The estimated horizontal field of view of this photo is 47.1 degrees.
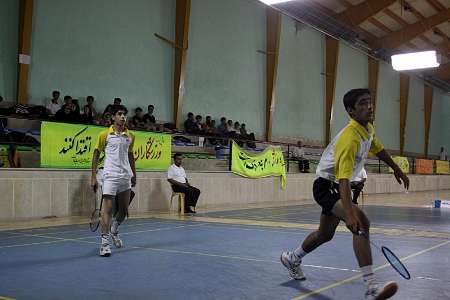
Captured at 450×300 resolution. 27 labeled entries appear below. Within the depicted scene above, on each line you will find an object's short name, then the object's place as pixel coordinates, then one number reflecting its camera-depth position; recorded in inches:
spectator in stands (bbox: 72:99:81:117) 533.3
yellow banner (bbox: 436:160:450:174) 1283.2
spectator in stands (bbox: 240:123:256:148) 755.4
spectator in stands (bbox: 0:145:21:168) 426.3
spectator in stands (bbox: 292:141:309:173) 815.7
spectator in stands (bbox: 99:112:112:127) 540.7
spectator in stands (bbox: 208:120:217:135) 718.5
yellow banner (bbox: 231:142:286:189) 652.7
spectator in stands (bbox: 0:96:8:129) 427.4
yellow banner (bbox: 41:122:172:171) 435.8
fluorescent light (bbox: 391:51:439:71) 727.7
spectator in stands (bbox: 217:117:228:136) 753.0
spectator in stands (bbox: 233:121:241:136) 794.8
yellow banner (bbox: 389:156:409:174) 1043.1
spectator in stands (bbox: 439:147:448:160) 1489.9
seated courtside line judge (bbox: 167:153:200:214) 509.4
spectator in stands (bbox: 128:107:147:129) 621.0
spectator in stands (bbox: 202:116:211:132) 722.6
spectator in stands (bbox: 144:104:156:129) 638.2
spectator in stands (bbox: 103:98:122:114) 600.8
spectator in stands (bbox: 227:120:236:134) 782.6
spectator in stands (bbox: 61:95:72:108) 544.4
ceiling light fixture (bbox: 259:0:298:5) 525.0
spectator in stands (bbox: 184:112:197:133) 692.2
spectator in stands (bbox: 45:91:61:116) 542.9
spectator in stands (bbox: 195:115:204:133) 705.6
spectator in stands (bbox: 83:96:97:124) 533.0
